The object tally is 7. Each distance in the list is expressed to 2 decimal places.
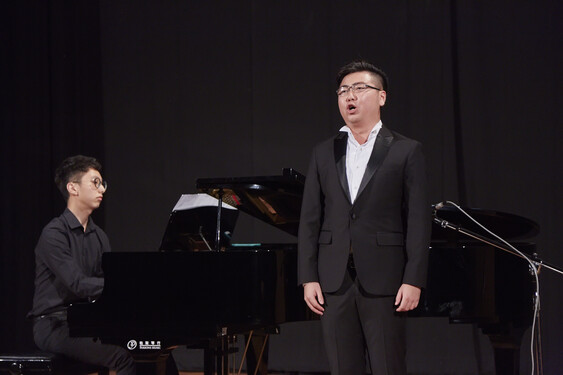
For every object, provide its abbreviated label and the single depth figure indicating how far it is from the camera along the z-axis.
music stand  7.06
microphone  5.82
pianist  6.64
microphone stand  5.71
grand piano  5.74
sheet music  7.05
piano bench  6.43
